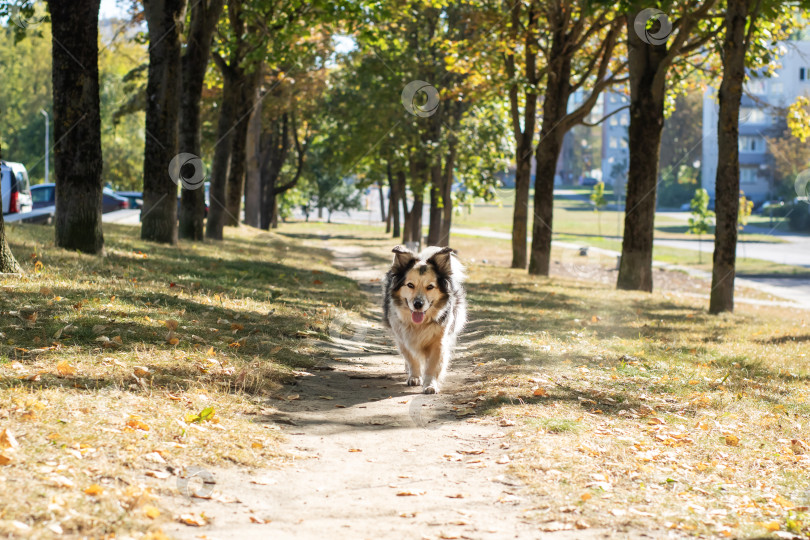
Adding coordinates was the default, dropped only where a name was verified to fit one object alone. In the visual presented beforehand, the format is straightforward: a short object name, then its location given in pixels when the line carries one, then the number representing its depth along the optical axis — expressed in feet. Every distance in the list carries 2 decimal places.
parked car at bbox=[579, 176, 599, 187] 443.94
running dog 28.02
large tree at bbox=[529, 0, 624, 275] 75.05
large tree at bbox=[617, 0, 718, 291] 61.05
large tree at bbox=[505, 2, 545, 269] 76.95
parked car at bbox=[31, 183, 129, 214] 122.68
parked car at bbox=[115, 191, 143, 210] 165.99
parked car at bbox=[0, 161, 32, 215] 84.64
